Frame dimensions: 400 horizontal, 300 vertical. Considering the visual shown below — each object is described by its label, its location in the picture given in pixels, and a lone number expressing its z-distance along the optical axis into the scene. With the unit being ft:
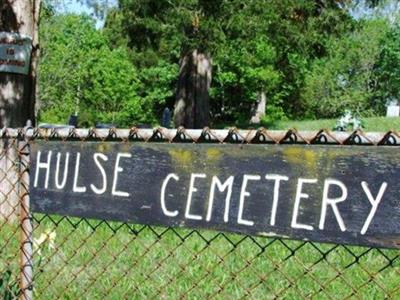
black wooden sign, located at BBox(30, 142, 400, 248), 7.25
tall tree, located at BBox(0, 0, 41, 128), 21.12
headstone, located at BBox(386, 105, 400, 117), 114.11
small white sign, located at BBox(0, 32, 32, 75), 20.48
